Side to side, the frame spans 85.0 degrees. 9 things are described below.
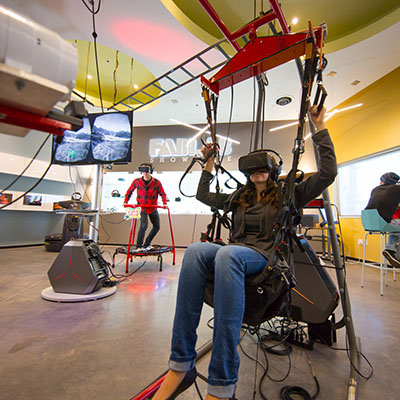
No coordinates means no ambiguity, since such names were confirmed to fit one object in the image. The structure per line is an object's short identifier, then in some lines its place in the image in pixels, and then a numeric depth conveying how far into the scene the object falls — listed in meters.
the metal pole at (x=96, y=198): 3.10
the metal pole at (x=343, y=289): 1.06
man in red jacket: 4.04
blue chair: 2.48
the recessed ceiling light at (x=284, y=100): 5.04
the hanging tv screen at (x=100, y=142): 2.95
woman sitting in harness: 0.78
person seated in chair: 2.53
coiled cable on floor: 0.93
